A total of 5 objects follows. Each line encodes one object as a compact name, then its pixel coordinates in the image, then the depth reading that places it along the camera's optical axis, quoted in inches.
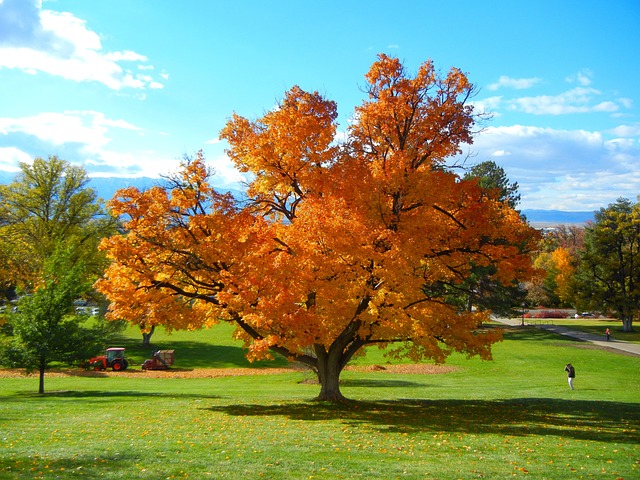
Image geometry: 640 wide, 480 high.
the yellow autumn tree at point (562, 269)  2822.3
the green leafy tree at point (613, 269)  2381.9
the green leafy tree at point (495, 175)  2410.2
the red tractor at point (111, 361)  1510.8
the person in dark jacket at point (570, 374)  1058.7
